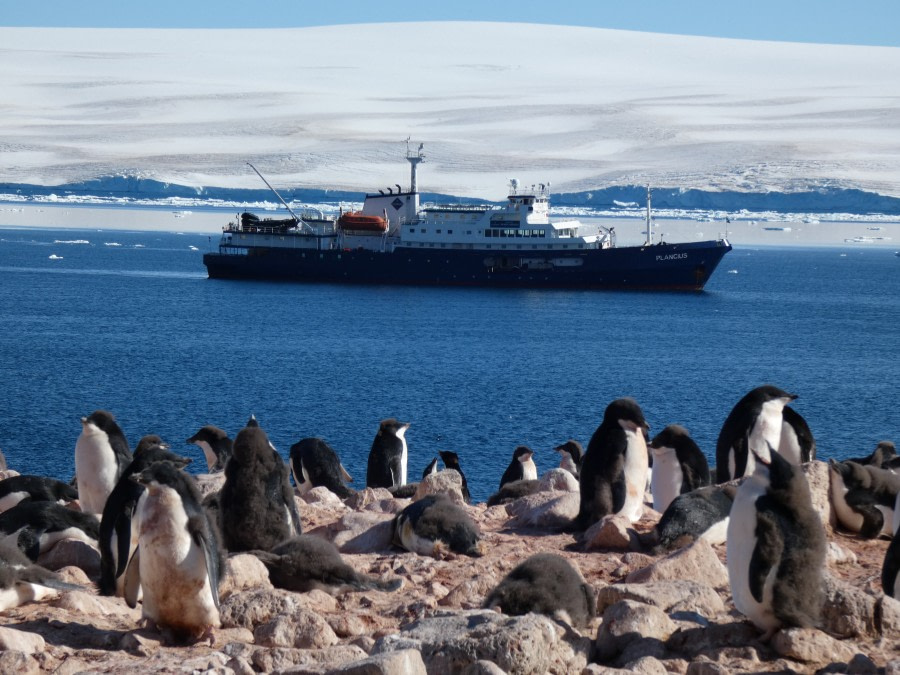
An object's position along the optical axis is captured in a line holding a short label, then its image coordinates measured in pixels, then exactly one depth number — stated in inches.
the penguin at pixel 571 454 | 1034.0
